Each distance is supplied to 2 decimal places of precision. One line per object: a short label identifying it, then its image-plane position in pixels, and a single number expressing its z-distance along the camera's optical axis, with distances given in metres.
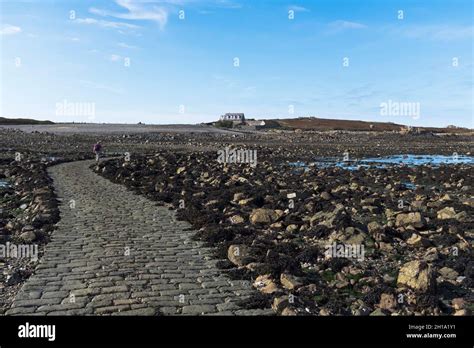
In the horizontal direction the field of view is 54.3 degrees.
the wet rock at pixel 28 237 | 11.48
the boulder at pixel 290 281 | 8.58
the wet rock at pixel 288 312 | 7.07
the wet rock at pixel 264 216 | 14.24
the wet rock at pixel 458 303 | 7.56
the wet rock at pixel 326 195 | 18.42
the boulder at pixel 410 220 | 12.99
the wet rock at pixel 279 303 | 7.38
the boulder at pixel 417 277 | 8.05
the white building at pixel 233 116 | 137.43
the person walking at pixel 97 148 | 33.19
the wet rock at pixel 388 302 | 7.45
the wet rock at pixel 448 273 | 9.15
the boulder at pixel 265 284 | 8.31
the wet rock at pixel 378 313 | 7.01
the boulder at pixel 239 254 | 10.15
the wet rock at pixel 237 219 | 14.40
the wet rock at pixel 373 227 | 12.12
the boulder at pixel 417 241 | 11.38
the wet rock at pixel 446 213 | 14.82
